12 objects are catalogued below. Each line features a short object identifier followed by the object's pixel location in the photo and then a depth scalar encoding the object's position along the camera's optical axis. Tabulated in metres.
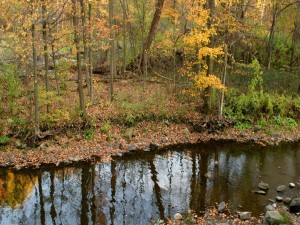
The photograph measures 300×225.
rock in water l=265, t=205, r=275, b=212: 11.39
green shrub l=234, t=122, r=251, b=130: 20.30
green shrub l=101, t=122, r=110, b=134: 18.06
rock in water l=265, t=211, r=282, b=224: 9.83
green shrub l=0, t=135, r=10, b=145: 16.09
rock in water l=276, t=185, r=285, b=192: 13.08
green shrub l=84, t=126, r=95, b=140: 17.48
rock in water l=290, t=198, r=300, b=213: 11.55
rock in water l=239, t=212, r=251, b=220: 10.96
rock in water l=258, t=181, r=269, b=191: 13.22
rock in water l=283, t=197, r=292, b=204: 12.23
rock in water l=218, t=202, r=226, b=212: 11.62
